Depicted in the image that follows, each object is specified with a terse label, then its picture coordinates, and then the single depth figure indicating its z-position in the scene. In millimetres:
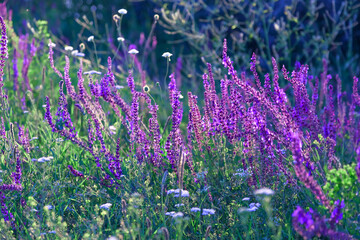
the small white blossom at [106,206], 5041
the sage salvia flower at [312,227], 3824
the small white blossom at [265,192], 3907
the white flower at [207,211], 4932
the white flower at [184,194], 4975
